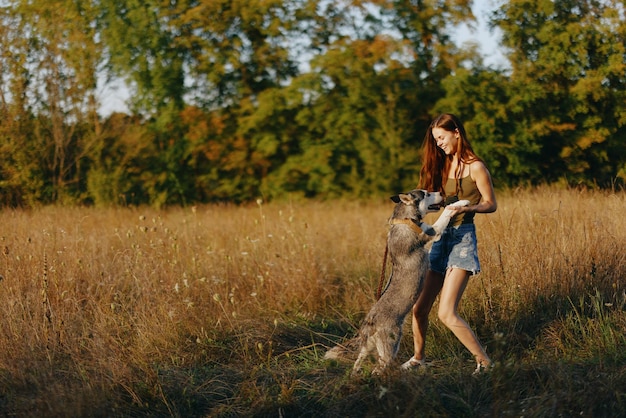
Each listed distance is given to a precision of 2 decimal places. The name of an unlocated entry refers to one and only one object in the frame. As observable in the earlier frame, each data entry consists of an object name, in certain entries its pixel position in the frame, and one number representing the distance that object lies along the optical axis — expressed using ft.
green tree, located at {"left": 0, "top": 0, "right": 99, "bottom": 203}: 47.75
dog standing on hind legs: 16.42
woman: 16.24
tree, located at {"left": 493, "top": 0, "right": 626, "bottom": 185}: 57.16
